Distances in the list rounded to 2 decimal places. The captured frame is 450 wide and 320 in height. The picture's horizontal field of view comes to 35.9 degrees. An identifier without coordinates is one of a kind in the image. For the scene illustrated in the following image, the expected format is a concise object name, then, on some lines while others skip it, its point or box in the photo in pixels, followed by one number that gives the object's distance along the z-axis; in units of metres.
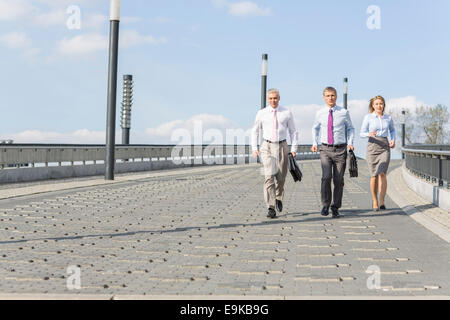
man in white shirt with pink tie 11.09
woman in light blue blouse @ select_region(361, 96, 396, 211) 12.46
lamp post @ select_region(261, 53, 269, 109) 34.03
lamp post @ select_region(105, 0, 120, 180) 20.84
